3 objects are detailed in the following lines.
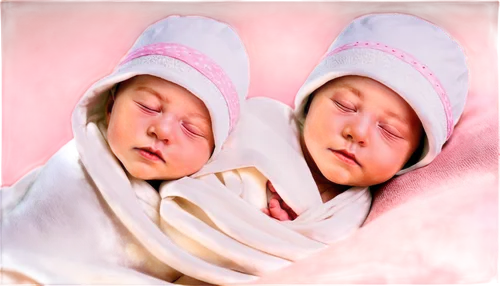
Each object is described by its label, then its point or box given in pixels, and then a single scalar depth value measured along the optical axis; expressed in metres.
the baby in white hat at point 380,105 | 1.26
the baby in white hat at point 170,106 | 1.25
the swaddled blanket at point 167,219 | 1.21
